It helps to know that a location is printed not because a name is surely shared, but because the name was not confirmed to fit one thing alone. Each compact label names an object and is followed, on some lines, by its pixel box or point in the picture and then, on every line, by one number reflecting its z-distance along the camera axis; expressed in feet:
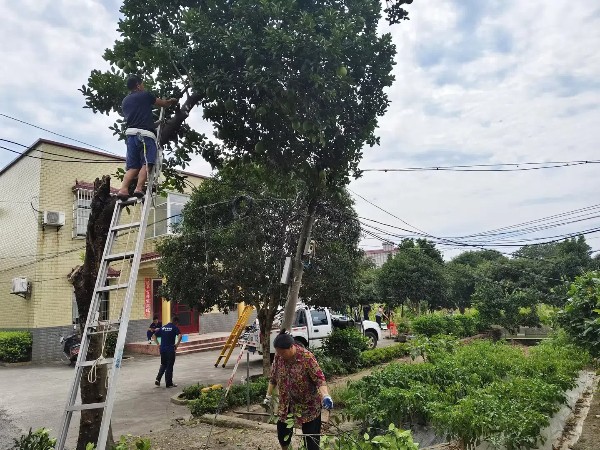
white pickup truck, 47.11
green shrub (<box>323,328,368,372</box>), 44.29
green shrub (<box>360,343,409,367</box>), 46.79
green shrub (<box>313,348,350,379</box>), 40.60
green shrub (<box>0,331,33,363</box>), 54.54
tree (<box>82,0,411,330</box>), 16.42
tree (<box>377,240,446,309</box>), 78.48
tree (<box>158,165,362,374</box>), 35.94
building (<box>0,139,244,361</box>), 57.36
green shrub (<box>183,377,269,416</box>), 26.89
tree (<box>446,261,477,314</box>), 106.32
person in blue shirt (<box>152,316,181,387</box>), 36.14
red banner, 66.80
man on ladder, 16.08
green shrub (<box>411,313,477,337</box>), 59.41
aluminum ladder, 11.46
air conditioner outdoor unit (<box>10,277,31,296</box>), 56.95
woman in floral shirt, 15.57
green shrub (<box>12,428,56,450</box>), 15.03
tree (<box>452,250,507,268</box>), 166.20
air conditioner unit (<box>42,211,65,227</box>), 56.80
